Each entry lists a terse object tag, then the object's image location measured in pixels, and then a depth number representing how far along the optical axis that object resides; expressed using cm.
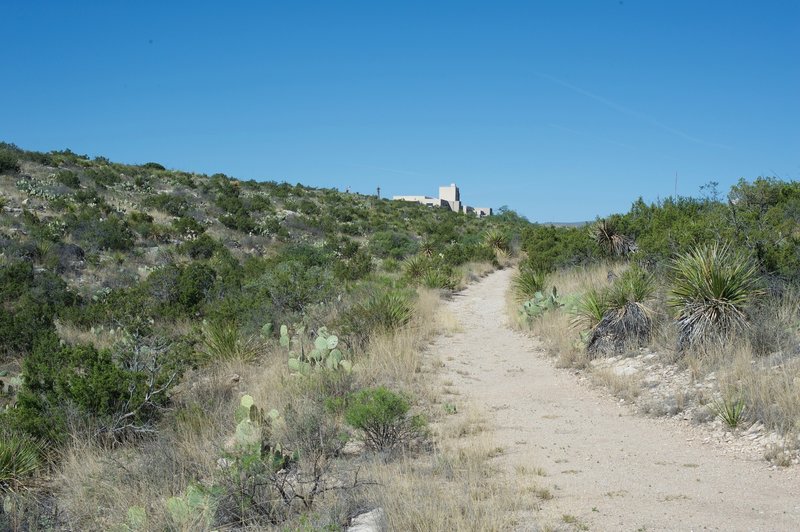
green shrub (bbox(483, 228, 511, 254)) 3212
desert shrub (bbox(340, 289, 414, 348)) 1169
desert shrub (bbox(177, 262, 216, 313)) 1571
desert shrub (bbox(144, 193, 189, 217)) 3161
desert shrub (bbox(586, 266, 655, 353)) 1002
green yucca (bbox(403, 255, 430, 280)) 2234
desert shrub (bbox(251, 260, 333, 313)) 1351
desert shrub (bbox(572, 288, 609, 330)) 1084
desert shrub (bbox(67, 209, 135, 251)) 2375
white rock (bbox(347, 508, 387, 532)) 460
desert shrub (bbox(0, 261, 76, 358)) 1267
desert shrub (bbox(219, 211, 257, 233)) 3144
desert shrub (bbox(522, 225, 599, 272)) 1997
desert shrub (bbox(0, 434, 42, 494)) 622
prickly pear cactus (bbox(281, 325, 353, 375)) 888
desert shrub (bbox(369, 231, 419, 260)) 3021
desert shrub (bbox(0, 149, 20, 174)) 3092
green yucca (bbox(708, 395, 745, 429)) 666
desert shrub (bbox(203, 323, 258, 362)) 1086
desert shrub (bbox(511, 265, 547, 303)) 1678
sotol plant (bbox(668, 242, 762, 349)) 863
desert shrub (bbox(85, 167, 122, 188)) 3434
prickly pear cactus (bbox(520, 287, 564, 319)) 1379
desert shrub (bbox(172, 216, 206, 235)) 2837
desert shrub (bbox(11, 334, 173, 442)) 724
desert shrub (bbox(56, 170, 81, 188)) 3153
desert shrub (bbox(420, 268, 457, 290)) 2038
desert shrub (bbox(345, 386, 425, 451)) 660
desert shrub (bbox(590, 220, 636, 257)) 1983
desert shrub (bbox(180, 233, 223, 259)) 2536
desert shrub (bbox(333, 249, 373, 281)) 2074
